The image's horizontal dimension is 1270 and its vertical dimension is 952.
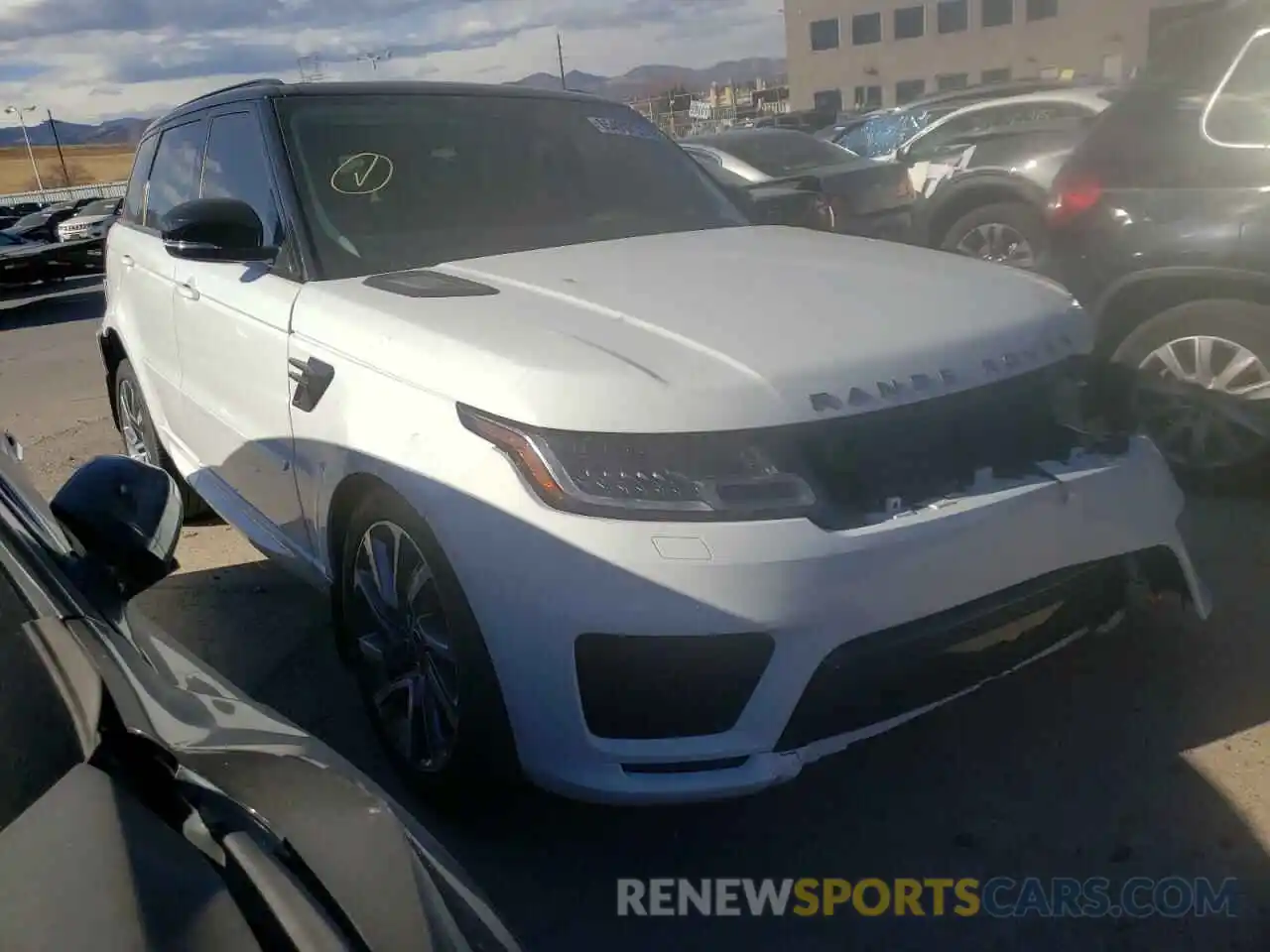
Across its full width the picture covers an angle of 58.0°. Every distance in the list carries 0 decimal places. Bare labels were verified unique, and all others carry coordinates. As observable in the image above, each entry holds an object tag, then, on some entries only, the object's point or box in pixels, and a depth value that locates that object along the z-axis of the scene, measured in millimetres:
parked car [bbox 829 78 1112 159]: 15211
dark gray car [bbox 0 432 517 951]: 1123
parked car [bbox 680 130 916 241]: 8820
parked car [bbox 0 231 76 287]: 16266
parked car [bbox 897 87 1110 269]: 6656
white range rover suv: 2279
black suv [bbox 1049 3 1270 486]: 4078
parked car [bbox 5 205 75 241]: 21625
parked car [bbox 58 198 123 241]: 22388
